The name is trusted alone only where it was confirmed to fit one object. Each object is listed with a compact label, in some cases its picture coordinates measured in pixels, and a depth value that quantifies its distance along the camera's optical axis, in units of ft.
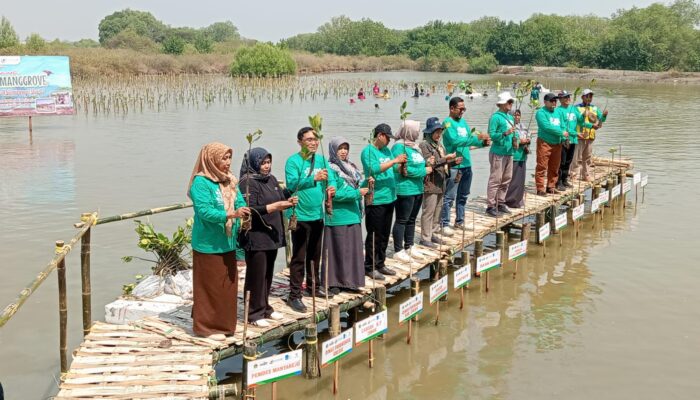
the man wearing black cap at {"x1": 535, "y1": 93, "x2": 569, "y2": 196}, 38.65
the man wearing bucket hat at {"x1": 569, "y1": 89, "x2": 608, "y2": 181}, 42.87
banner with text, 64.44
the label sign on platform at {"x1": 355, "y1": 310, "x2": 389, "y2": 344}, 21.65
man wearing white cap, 34.42
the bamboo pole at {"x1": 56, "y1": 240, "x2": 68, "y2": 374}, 20.62
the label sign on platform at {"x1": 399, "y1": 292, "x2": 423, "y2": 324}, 23.82
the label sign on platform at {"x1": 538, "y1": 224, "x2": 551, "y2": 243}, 34.91
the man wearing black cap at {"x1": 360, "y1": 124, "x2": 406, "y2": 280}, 25.67
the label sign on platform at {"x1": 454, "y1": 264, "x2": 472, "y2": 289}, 27.17
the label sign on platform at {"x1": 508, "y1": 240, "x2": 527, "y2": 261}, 31.24
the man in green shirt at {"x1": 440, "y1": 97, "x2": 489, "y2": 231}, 31.45
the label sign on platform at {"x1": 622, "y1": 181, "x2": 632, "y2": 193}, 46.25
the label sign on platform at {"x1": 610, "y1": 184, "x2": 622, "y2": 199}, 44.10
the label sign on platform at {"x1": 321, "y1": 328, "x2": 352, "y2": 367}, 20.34
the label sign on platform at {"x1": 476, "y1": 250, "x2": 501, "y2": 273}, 29.50
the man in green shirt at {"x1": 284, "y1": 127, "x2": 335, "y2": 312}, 21.88
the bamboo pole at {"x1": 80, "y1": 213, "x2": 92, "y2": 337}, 21.70
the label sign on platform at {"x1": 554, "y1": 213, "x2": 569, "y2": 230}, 37.03
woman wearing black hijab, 20.67
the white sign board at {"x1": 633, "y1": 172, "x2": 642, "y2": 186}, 46.29
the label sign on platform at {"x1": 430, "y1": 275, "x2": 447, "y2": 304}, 26.07
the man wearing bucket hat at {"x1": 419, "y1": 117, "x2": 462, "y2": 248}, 29.50
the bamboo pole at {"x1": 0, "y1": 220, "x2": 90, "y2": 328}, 16.75
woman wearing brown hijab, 19.07
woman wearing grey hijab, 23.73
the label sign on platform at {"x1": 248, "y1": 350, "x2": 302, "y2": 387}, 18.43
